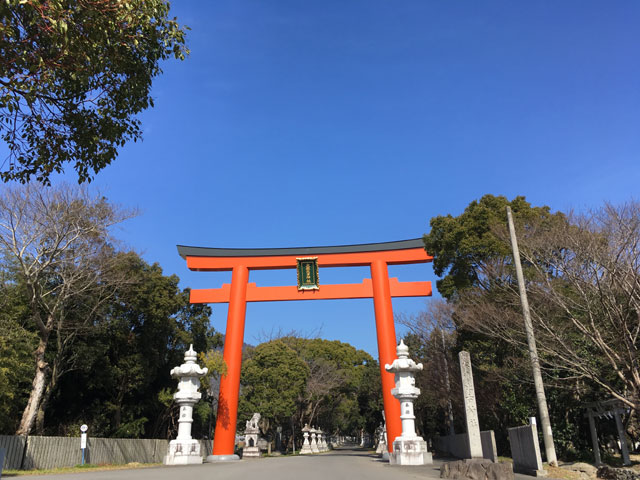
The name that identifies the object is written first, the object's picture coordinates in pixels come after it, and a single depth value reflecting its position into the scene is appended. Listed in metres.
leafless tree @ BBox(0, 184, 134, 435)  12.71
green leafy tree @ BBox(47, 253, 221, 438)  16.98
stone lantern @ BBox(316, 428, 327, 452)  32.28
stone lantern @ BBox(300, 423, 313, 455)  27.80
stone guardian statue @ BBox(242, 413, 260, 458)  21.53
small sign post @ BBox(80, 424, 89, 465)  13.11
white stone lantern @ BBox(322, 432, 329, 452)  34.70
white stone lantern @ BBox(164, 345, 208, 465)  12.91
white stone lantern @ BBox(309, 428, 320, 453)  28.46
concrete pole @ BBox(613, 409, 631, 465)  10.60
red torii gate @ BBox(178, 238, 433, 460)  19.44
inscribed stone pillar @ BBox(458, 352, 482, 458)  9.84
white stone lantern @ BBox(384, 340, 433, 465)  12.08
